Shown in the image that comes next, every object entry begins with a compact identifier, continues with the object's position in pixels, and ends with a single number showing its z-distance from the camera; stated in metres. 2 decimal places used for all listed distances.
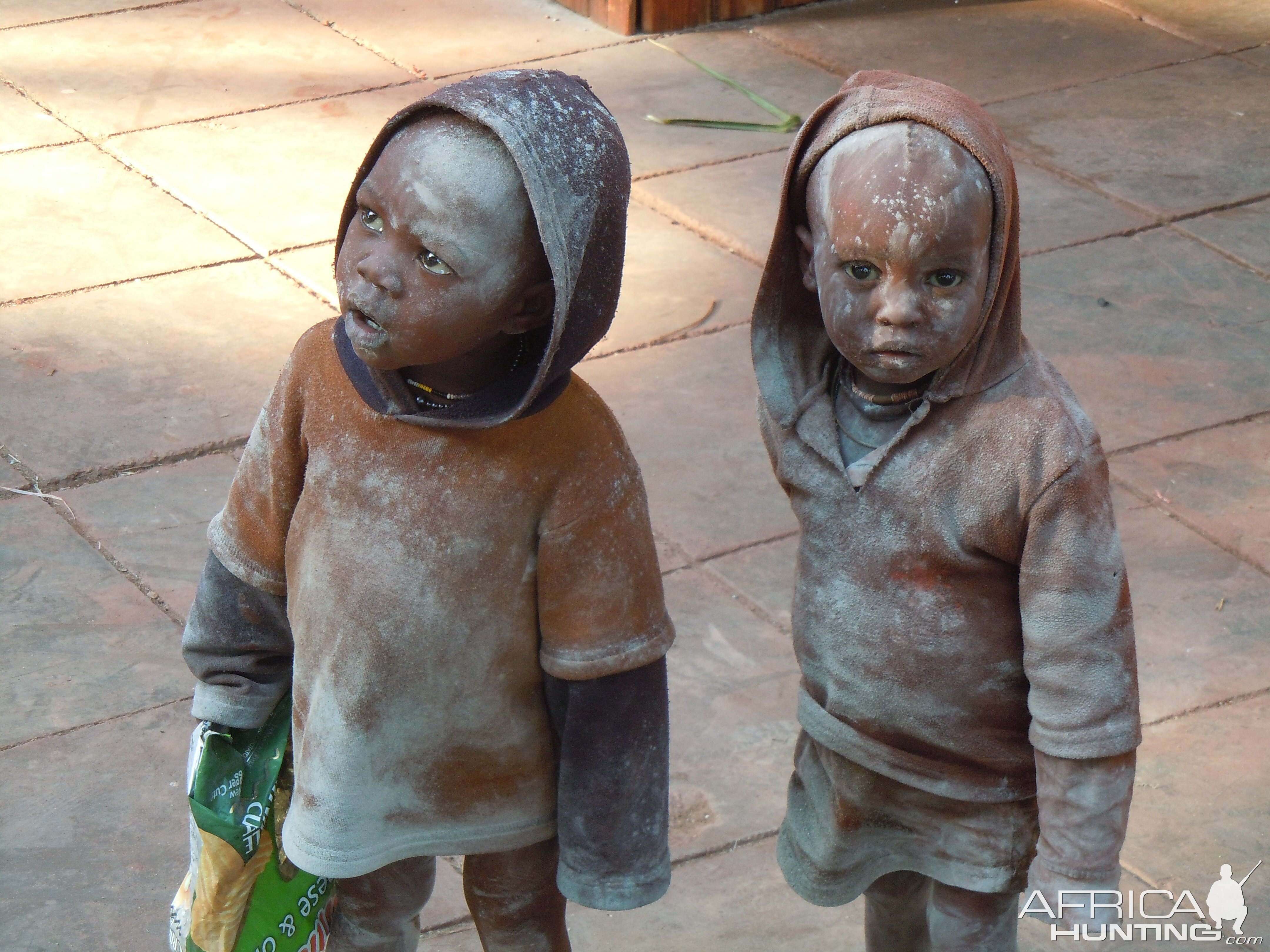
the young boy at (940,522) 2.16
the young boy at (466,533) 2.04
